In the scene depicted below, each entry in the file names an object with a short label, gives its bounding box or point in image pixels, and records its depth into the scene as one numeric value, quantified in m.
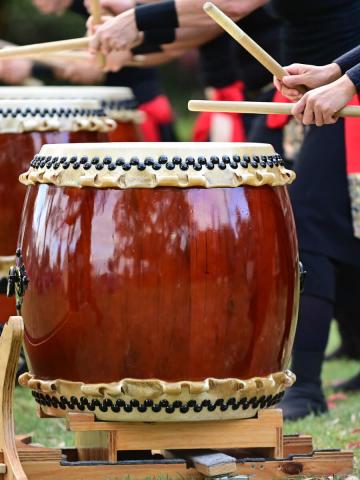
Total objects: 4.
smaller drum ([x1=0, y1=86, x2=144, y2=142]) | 8.62
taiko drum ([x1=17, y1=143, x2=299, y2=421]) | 5.41
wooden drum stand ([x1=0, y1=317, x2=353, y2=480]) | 5.49
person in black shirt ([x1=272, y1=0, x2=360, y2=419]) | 7.55
